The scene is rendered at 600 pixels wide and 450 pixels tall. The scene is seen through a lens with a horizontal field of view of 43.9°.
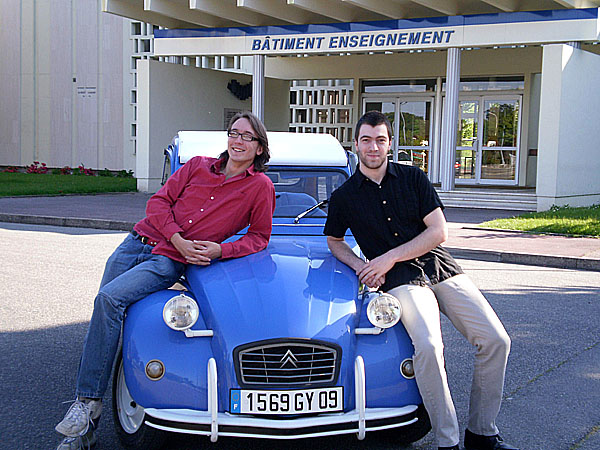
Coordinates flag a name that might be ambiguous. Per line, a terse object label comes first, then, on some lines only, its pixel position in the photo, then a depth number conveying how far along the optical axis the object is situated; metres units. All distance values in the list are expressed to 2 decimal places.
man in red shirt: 4.46
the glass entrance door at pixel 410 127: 25.14
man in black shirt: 3.76
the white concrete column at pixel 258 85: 21.69
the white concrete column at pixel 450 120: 19.05
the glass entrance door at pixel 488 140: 23.73
